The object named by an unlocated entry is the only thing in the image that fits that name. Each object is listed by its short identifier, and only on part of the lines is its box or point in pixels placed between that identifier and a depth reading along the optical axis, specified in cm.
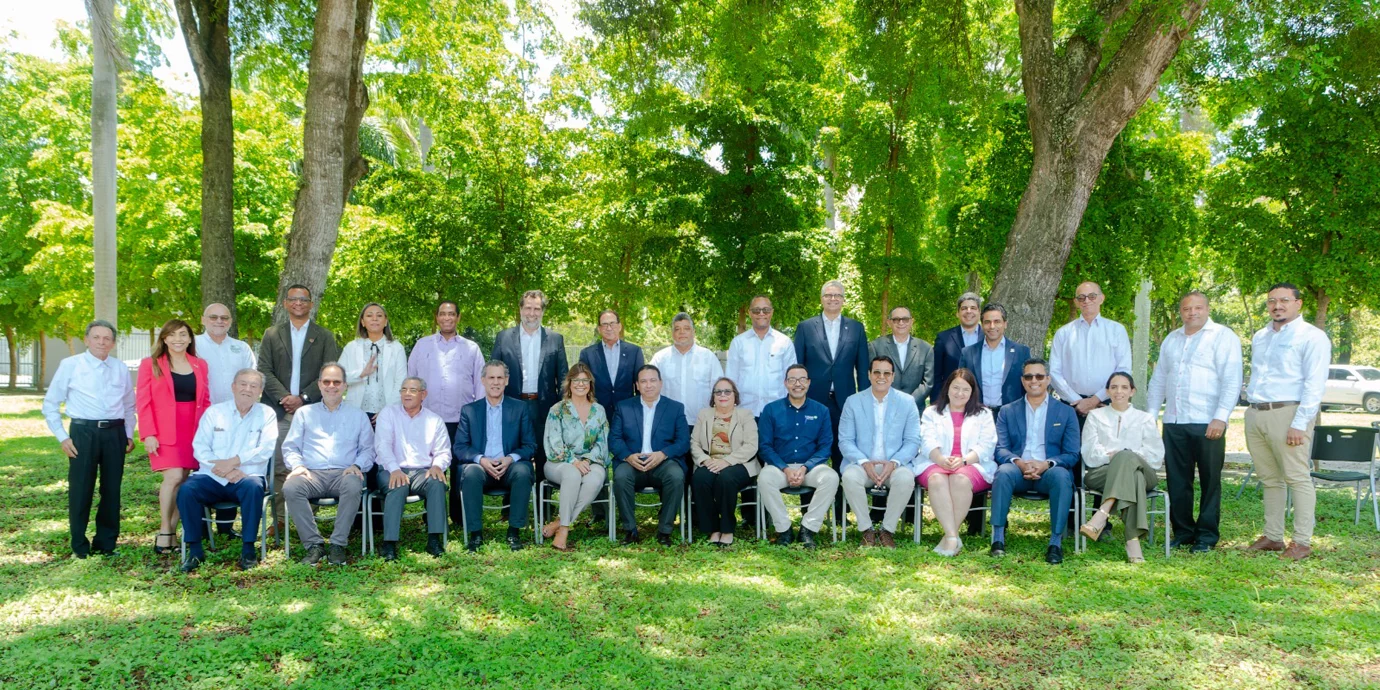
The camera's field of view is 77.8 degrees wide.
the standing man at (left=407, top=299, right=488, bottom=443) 665
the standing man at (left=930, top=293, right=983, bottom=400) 673
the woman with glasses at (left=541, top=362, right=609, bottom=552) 622
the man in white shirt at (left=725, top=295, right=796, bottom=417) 689
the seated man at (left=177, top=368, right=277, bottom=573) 548
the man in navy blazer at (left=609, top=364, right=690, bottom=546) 626
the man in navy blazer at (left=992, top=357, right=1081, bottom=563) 583
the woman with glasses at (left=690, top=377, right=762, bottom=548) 619
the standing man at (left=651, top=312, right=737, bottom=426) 691
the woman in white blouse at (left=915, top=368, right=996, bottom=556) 596
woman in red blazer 575
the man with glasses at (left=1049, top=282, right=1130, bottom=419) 645
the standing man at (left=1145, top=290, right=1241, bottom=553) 593
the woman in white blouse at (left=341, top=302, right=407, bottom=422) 635
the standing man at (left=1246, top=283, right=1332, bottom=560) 575
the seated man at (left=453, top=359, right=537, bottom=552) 608
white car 2345
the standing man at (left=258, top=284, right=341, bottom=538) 625
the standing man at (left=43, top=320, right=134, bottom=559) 568
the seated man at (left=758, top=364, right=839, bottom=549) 616
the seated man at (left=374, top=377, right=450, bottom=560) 582
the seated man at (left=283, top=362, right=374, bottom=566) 561
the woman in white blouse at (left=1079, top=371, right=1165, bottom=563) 576
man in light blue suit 612
